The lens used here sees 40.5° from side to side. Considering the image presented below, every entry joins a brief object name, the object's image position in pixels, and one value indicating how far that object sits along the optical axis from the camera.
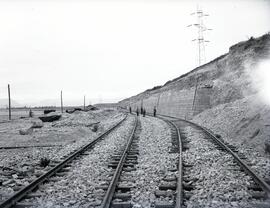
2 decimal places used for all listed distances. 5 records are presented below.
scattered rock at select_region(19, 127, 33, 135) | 24.56
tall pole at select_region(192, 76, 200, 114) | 43.02
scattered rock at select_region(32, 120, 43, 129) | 30.57
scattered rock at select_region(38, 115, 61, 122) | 40.50
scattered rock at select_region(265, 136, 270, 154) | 12.72
